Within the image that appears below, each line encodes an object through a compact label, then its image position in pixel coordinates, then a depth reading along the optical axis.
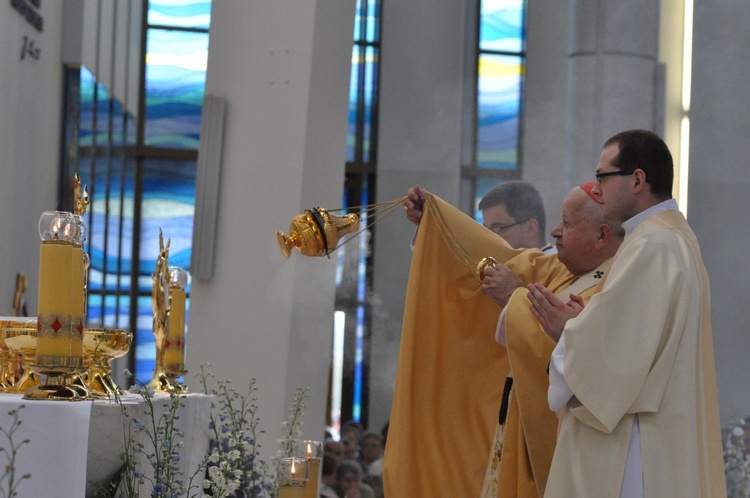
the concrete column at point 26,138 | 12.20
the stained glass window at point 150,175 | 17.33
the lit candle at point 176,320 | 6.08
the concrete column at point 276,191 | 10.01
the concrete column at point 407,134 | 12.34
